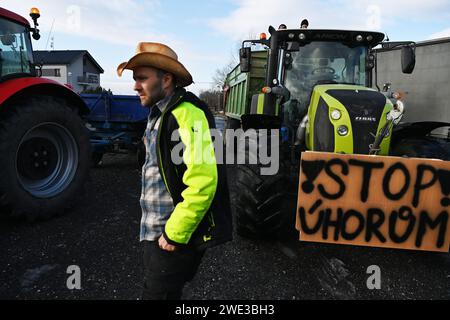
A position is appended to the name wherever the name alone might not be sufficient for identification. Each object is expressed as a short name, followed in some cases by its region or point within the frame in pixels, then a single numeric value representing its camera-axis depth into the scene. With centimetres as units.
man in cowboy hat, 150
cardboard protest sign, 243
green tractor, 302
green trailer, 723
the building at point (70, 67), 3091
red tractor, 342
